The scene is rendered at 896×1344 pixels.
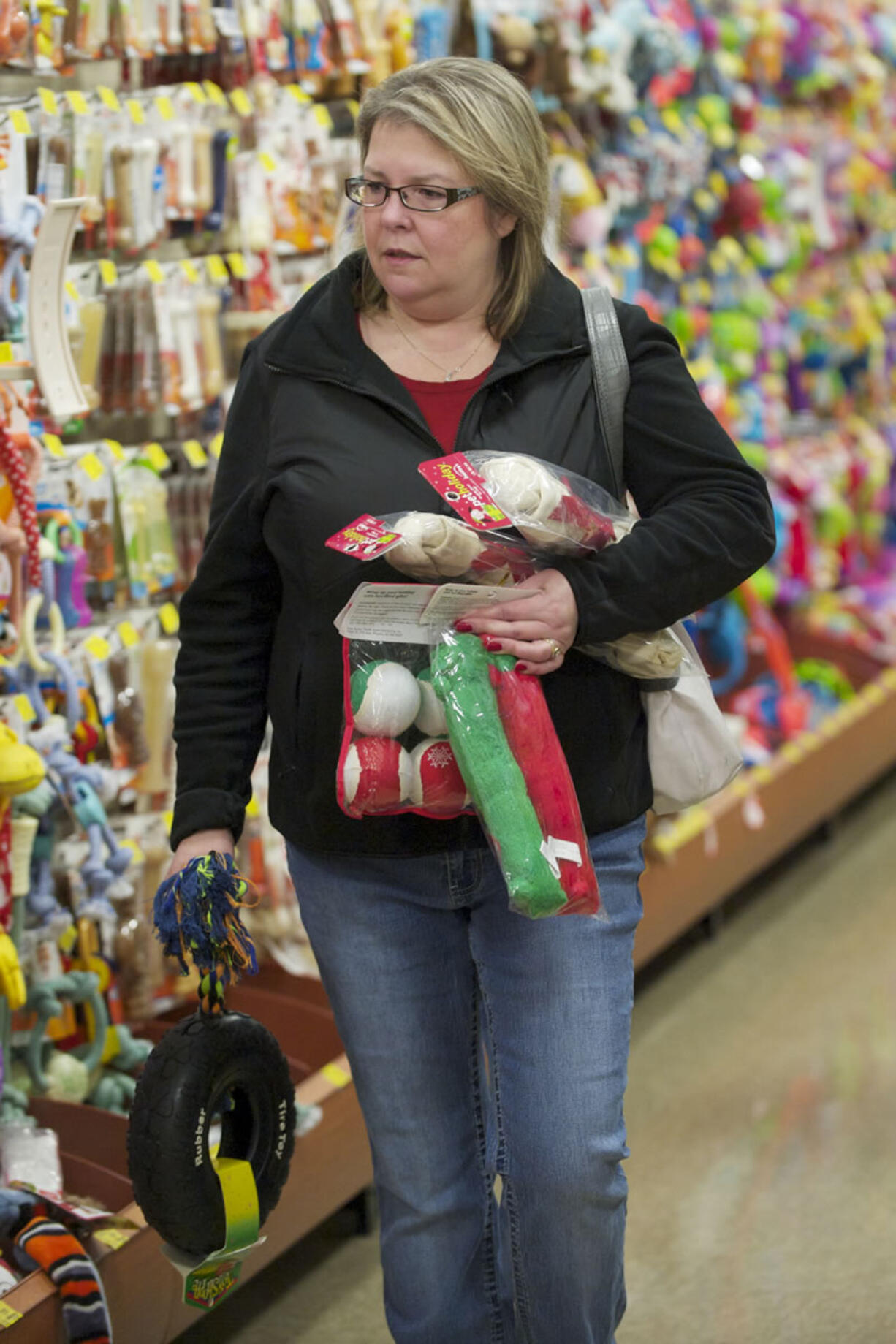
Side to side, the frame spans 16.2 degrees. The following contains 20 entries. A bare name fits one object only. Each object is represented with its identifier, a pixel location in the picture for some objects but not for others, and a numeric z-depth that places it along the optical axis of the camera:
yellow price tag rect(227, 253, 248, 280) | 5.13
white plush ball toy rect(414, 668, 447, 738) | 3.01
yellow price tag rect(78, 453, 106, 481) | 4.59
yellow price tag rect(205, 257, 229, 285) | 5.03
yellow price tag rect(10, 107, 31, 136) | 4.16
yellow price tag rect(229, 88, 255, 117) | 5.07
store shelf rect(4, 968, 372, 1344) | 3.91
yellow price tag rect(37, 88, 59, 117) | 4.35
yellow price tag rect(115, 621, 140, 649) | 4.75
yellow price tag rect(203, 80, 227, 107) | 4.99
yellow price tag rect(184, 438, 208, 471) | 4.99
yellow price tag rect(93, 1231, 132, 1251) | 3.93
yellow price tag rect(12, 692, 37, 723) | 4.30
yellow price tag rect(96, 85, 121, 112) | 4.57
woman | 3.01
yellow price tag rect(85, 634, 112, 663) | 4.64
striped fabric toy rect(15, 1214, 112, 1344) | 3.72
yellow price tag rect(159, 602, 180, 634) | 4.93
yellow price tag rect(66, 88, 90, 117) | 4.44
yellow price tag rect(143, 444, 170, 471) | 4.83
